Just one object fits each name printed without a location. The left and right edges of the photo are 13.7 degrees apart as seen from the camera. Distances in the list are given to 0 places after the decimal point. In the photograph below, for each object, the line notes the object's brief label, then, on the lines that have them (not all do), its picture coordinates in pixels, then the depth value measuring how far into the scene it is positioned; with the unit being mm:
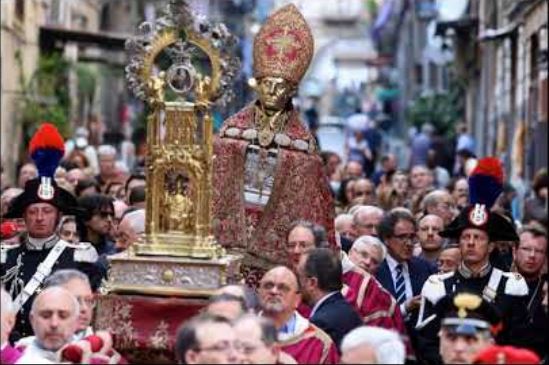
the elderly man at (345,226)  17438
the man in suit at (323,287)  12375
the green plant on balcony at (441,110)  45500
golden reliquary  12203
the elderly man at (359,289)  13422
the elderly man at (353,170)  25578
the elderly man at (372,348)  10305
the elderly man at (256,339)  10250
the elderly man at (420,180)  23719
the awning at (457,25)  42281
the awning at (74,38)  37000
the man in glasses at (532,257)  14750
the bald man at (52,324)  11086
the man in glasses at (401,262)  15625
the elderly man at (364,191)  21312
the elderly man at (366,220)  17422
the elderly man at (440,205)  18406
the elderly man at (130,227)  14570
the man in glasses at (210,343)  10203
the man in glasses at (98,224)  17109
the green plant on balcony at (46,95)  33812
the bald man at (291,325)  11664
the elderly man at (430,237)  16938
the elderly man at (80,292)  11742
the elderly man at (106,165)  23109
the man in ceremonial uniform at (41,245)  14211
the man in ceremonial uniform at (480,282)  13008
